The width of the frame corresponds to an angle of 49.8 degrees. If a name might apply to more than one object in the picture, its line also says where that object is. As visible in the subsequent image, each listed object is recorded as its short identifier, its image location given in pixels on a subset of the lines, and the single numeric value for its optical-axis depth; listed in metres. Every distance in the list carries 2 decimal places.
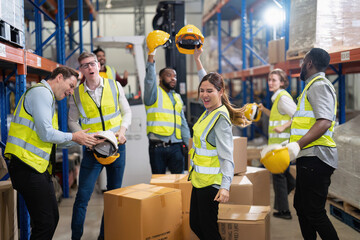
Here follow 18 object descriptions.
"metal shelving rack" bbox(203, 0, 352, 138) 4.45
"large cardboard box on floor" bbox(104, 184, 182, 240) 3.31
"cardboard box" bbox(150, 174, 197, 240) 3.83
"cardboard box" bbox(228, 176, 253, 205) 4.00
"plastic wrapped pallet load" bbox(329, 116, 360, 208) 4.37
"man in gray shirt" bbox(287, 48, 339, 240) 2.95
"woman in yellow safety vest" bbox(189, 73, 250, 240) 2.79
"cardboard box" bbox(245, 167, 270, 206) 4.56
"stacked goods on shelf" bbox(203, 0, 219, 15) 10.59
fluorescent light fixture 9.05
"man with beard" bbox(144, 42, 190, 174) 4.38
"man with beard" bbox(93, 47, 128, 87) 5.90
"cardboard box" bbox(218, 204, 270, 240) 3.25
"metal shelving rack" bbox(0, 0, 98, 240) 3.47
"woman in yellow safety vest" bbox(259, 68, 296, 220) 4.78
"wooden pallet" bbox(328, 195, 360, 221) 4.47
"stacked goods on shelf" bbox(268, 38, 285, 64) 6.50
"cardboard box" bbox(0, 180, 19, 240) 3.32
